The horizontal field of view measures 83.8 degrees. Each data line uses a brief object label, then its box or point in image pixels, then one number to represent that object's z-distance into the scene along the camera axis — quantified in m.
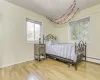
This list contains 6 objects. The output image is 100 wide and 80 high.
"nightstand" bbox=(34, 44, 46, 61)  2.55
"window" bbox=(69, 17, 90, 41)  2.52
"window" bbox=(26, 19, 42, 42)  2.63
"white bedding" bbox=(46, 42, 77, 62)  1.92
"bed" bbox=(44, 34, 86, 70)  1.86
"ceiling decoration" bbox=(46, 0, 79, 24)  2.28
